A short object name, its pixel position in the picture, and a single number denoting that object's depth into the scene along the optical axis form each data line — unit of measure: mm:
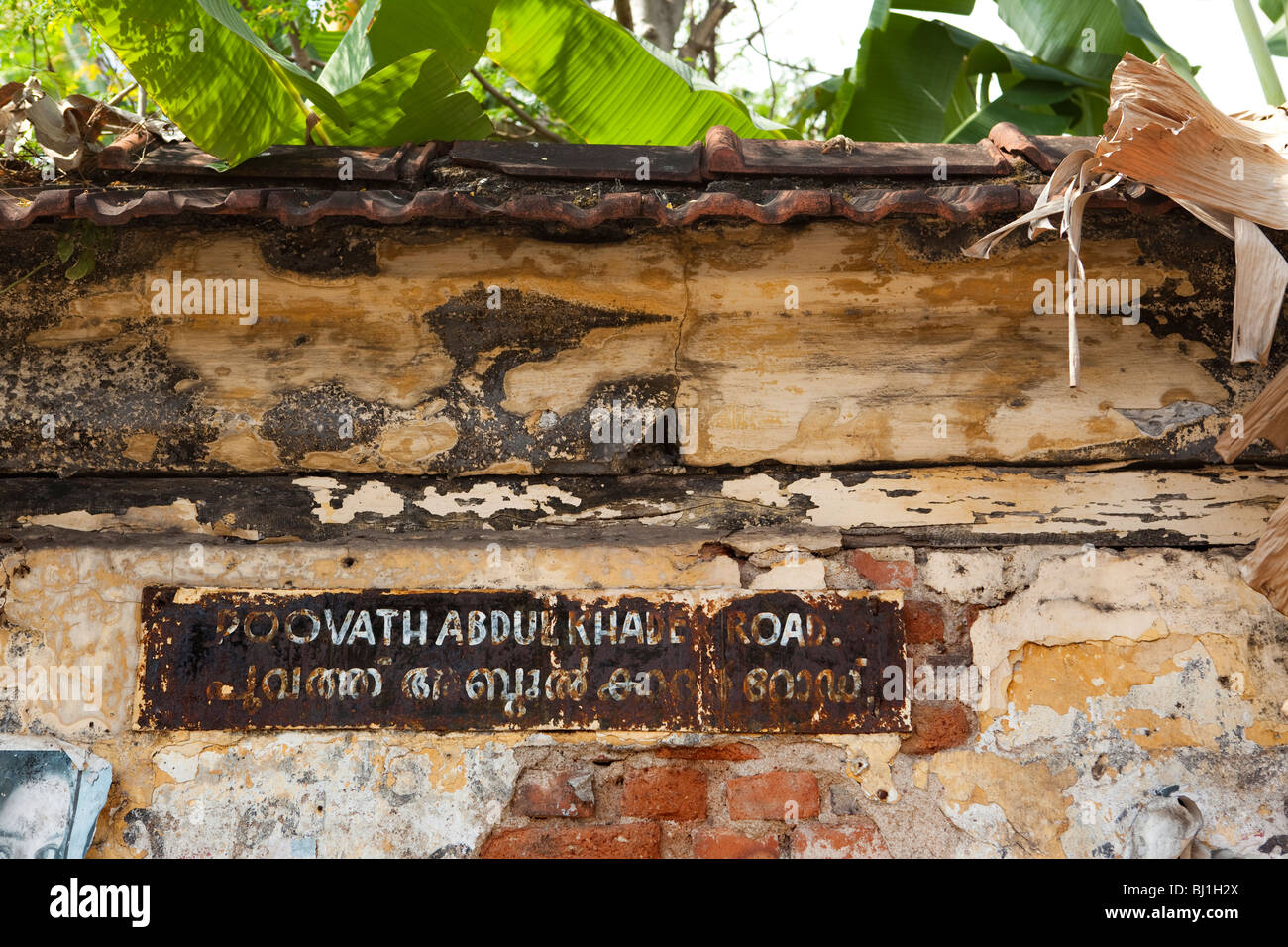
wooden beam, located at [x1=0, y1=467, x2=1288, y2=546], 2480
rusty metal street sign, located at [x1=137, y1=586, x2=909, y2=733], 2375
